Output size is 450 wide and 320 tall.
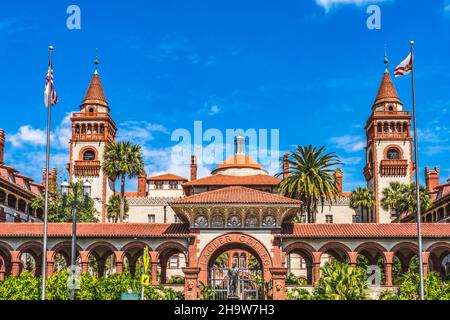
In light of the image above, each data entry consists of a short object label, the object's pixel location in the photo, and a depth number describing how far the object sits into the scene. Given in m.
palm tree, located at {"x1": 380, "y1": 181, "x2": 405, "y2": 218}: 77.62
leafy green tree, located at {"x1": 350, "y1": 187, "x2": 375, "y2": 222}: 81.69
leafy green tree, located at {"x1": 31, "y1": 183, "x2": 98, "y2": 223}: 70.81
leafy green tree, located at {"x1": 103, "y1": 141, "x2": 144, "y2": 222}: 73.12
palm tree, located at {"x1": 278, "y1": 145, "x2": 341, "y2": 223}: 60.38
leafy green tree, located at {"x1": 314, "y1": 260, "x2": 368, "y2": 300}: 36.03
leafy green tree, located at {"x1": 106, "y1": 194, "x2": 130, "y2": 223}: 83.39
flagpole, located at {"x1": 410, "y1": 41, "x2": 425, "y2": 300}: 29.86
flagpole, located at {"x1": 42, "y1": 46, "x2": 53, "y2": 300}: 30.07
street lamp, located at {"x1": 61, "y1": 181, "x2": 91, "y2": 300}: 30.59
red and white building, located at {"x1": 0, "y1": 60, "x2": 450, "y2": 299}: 46.72
